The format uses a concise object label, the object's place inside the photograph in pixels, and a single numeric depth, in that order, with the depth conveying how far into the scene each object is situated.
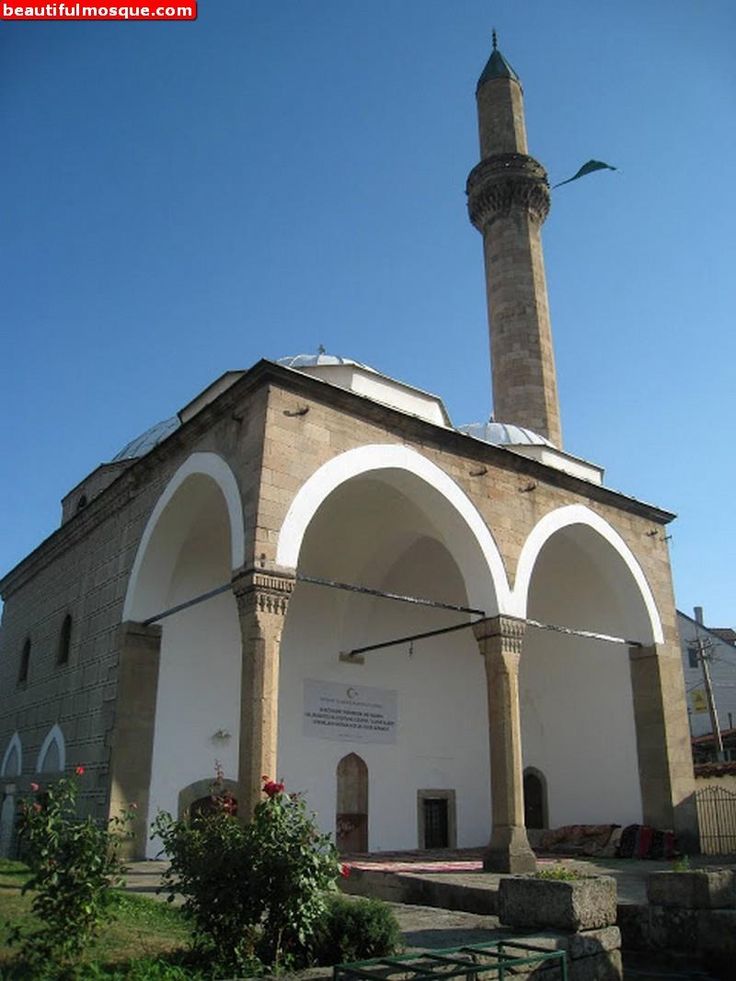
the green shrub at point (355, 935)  4.63
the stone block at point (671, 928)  6.11
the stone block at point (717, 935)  5.96
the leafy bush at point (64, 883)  4.29
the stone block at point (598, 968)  4.92
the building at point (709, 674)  28.64
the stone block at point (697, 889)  6.14
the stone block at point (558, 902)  5.14
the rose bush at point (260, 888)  4.41
